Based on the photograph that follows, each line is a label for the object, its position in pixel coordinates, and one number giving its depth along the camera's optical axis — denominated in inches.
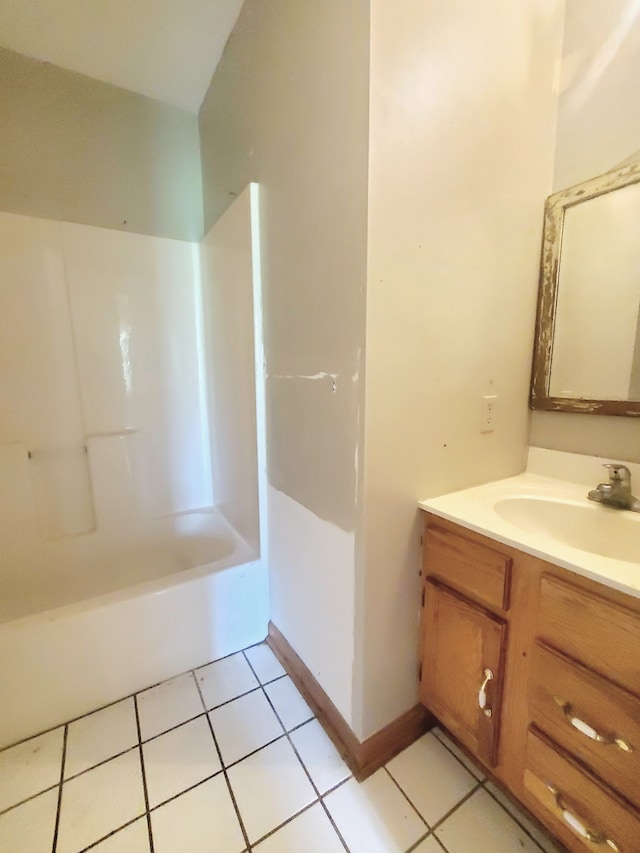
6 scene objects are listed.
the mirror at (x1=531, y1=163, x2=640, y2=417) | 39.0
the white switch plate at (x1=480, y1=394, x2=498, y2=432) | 43.6
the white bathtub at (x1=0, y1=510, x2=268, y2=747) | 44.7
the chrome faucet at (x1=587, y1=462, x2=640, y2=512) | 37.0
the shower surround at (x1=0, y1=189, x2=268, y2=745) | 48.4
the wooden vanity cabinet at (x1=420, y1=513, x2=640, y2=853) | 25.9
